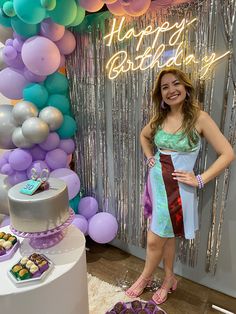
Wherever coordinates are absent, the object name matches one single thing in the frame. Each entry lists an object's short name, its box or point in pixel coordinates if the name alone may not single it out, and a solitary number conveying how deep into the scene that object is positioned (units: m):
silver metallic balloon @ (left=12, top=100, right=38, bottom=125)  2.13
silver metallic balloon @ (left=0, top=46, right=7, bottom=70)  2.28
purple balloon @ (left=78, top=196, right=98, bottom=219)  2.63
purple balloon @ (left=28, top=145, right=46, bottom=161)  2.29
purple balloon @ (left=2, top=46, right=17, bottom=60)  2.11
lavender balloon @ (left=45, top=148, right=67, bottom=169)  2.32
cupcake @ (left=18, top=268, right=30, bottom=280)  1.22
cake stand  1.36
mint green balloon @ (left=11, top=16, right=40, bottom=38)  2.02
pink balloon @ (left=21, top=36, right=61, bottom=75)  2.01
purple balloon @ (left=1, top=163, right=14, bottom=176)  2.35
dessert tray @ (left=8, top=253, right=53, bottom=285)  1.22
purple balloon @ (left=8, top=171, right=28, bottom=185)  2.34
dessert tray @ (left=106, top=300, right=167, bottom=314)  1.74
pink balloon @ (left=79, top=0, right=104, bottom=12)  1.88
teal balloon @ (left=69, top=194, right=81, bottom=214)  2.64
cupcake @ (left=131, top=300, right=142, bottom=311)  1.77
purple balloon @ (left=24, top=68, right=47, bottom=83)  2.18
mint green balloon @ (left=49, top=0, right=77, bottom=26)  1.85
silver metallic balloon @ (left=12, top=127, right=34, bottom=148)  2.17
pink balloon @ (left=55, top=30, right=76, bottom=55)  2.27
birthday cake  1.32
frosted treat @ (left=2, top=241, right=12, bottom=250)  1.41
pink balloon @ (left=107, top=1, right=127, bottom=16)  1.91
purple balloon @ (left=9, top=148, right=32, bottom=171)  2.22
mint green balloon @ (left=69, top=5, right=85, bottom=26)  2.04
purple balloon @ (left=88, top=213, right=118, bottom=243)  2.48
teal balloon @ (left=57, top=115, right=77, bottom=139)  2.40
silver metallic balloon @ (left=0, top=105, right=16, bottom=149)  2.25
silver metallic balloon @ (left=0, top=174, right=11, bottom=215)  2.41
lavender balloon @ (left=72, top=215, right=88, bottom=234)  2.46
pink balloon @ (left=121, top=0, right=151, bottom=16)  1.81
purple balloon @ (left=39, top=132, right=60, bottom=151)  2.26
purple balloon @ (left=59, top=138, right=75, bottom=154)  2.43
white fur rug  2.06
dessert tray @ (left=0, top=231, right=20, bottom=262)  1.38
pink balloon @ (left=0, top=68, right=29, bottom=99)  2.21
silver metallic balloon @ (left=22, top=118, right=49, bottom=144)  2.06
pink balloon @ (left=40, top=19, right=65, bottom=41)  2.04
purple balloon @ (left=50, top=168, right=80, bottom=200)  2.32
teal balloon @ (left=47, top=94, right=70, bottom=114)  2.33
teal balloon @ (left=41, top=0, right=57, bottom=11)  1.75
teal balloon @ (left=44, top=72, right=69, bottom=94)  2.30
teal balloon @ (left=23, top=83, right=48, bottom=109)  2.18
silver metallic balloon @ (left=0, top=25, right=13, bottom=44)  2.22
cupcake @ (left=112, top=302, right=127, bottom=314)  1.76
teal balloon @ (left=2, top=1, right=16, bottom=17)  1.91
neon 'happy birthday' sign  1.94
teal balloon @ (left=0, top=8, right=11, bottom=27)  2.04
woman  1.85
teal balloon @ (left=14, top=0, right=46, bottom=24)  1.80
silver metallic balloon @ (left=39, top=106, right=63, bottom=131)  2.17
